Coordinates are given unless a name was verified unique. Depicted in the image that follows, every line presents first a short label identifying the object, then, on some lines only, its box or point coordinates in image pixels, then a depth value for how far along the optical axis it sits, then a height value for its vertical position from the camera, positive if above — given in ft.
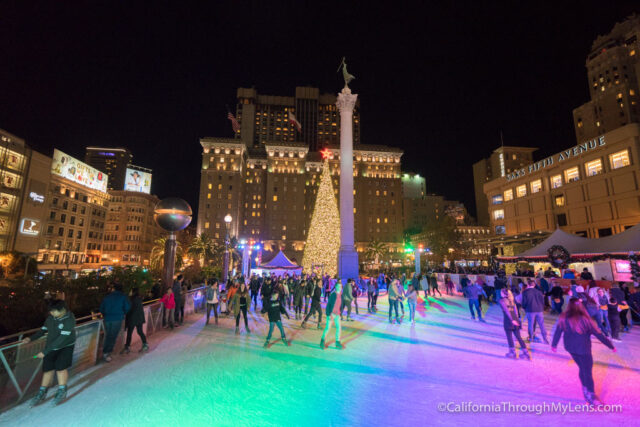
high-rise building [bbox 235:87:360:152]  422.82 +210.34
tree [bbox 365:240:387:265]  222.69 +7.87
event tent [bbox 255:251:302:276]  106.42 -2.38
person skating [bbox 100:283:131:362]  24.88 -5.00
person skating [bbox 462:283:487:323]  43.34 -5.55
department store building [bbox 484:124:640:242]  107.65 +30.29
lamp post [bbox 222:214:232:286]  70.18 -0.86
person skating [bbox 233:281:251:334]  34.99 -4.97
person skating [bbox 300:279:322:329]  38.68 -5.66
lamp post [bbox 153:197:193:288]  40.65 +5.42
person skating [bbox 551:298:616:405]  16.65 -4.67
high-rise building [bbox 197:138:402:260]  299.79 +75.15
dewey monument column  94.89 +23.50
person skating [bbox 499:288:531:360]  25.44 -4.99
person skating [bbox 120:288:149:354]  26.84 -5.60
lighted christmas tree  96.53 +8.06
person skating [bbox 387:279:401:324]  42.50 -5.12
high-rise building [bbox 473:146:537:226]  343.87 +121.28
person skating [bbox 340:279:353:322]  37.70 -4.54
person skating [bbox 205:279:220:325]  41.45 -5.31
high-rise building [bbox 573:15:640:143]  222.58 +140.26
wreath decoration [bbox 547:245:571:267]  68.85 +1.15
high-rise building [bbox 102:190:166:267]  306.96 +32.49
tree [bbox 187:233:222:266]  193.04 +7.99
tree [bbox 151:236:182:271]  133.58 +0.08
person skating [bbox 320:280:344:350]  28.76 -4.74
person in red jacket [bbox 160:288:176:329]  35.68 -5.39
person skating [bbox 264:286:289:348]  28.73 -5.20
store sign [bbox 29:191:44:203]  174.17 +37.12
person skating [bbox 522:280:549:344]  29.81 -4.69
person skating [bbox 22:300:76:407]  17.46 -5.42
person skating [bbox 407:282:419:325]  42.65 -5.65
